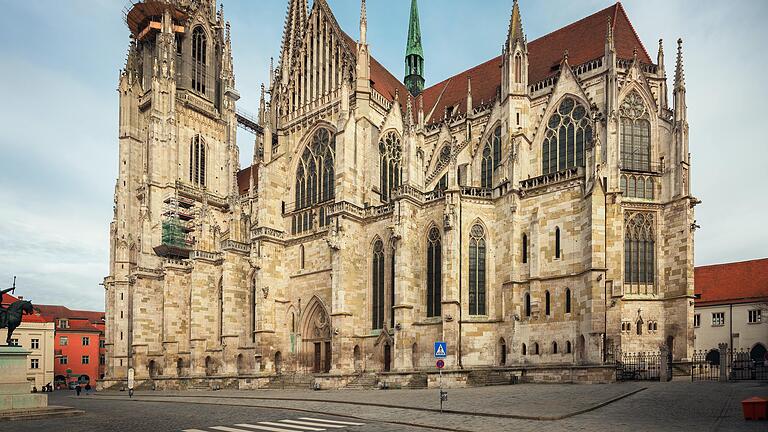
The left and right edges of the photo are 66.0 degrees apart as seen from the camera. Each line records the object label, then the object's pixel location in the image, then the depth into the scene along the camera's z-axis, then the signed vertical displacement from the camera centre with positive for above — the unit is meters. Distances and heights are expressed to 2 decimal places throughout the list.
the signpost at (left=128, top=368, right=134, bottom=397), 34.47 -7.29
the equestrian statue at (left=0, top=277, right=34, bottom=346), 21.16 -1.91
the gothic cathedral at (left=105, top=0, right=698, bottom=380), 29.58 +2.07
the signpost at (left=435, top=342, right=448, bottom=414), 18.39 -2.77
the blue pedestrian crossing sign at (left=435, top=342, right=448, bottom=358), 18.38 -2.76
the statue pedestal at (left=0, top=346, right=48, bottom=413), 19.69 -4.21
